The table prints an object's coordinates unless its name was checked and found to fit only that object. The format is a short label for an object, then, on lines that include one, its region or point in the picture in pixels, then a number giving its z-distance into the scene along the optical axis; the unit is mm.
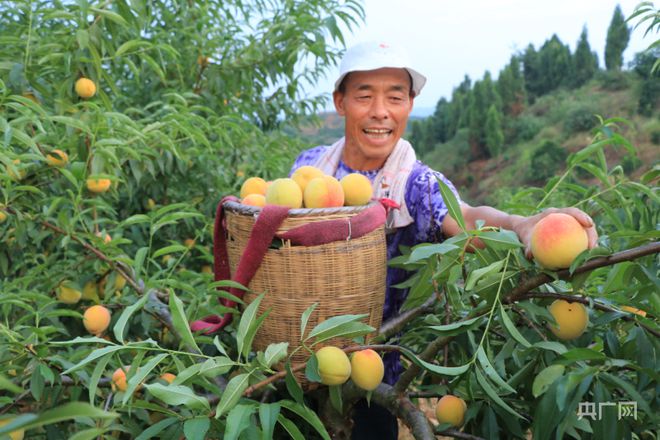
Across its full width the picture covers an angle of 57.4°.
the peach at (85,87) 1771
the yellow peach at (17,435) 1237
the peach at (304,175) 1312
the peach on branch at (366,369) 1101
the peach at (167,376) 1297
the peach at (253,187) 1460
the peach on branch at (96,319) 1514
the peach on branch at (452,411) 1170
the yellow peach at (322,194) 1243
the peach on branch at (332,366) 1040
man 1456
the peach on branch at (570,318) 1005
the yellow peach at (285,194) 1237
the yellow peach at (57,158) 1736
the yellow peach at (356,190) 1315
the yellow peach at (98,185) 1703
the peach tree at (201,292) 914
